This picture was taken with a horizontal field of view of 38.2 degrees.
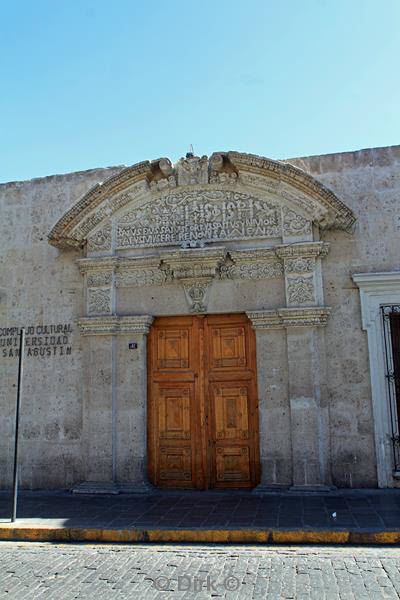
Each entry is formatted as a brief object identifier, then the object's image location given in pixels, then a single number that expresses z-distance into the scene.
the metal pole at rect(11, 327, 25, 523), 6.44
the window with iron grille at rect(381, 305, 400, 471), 7.41
